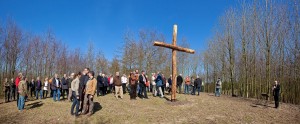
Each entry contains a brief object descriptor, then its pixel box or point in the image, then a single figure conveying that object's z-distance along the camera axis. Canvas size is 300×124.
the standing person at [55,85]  16.34
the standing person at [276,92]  15.64
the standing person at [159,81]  16.69
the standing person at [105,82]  19.02
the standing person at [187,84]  21.92
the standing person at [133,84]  15.38
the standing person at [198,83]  20.75
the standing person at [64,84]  16.80
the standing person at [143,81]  15.84
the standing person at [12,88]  17.92
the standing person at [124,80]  19.08
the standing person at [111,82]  20.31
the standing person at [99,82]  18.08
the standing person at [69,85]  16.05
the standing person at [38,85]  18.08
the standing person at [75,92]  11.07
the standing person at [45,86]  18.54
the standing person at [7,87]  17.48
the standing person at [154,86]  18.29
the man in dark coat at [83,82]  11.32
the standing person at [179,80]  20.88
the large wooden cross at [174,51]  14.66
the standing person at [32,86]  19.41
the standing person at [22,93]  12.63
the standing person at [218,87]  21.98
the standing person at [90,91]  11.04
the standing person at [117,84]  16.38
